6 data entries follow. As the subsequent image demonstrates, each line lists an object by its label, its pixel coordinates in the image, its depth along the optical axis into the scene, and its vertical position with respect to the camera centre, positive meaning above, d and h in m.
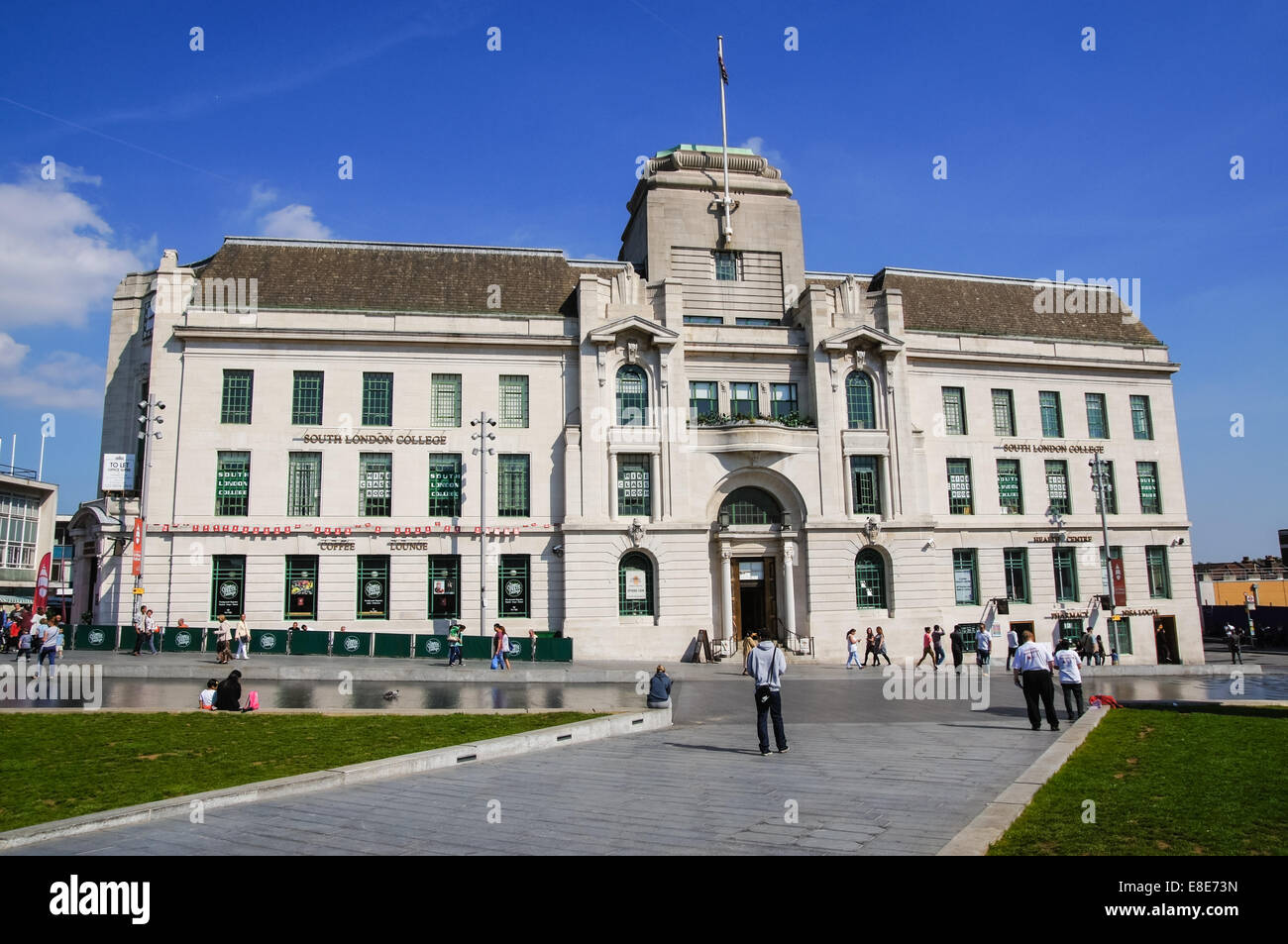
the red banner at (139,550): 33.38 +2.57
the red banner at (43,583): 33.25 +1.35
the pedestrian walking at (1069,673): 17.64 -1.59
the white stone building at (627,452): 36.28 +6.75
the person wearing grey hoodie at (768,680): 14.00 -1.26
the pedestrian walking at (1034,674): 16.34 -1.49
